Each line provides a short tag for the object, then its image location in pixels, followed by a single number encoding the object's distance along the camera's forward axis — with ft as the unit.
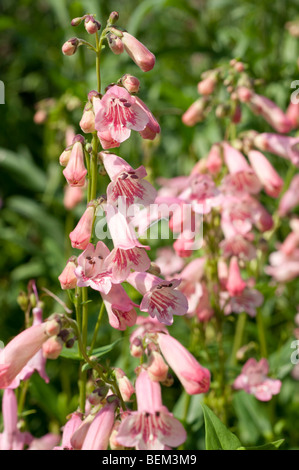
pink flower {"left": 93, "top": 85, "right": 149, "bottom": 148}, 1.70
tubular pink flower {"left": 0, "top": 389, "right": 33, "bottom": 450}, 1.96
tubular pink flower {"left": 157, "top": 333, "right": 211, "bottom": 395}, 1.75
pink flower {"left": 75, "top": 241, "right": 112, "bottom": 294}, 1.69
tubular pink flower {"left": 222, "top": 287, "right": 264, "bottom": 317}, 2.18
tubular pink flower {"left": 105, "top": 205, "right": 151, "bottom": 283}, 1.72
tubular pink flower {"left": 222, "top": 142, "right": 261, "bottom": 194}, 2.19
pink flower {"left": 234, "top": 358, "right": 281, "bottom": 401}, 2.16
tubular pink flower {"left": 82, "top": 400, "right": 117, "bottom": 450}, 1.70
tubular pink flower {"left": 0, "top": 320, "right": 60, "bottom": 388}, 1.73
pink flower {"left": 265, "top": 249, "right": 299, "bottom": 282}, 2.75
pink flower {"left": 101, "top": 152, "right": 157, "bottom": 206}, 1.74
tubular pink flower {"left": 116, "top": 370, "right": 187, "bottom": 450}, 1.71
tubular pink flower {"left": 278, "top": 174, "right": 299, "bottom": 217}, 2.67
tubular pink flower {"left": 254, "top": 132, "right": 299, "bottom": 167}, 2.29
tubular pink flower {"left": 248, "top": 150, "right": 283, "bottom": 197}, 2.25
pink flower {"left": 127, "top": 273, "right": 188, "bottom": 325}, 1.74
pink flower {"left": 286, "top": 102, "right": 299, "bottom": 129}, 2.88
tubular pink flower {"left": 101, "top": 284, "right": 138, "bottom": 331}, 1.74
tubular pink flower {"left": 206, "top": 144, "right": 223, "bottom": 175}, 2.22
